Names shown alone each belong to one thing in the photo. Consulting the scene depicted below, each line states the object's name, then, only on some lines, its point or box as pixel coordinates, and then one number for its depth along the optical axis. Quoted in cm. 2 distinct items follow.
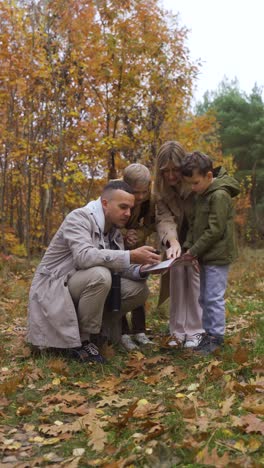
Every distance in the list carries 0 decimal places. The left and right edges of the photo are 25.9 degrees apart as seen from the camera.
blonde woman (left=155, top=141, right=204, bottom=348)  508
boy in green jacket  467
